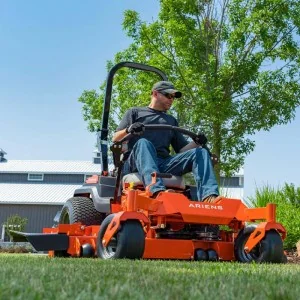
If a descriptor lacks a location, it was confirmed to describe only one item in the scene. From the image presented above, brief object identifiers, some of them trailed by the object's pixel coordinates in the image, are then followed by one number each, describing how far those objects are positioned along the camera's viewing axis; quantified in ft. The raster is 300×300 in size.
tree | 44.14
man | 18.33
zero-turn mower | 16.66
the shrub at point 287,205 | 36.01
